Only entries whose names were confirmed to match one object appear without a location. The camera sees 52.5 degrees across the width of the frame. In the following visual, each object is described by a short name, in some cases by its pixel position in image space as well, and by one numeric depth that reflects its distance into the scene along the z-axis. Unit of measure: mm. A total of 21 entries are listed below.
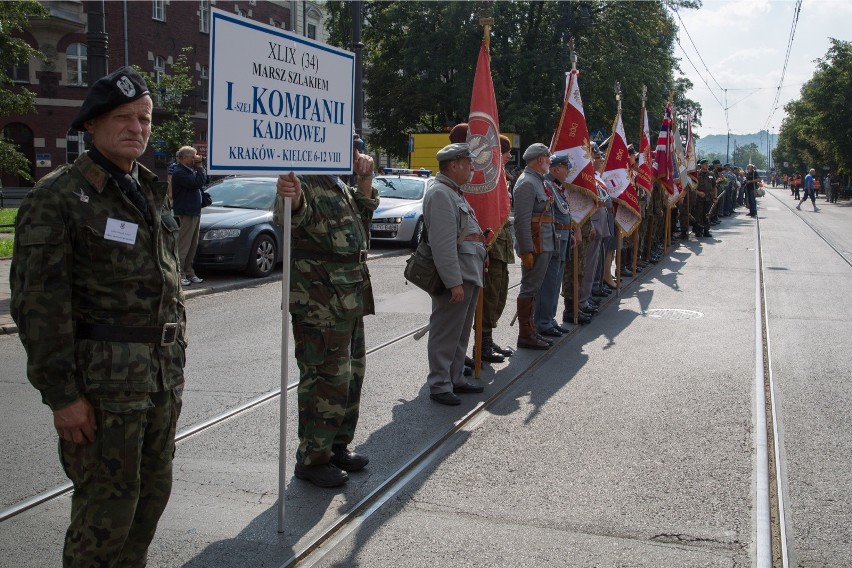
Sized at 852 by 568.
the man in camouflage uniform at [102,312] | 2721
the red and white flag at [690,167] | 19750
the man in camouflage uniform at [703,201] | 23484
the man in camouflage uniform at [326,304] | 4609
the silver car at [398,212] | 18641
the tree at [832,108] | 49656
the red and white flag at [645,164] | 15125
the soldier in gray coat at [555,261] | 8875
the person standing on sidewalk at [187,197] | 12273
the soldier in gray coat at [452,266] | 6250
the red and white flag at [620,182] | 12531
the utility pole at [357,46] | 17134
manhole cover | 10719
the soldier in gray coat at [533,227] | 8211
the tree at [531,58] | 36781
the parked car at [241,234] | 13422
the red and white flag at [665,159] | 17453
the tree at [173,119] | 25719
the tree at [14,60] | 24081
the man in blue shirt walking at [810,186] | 42719
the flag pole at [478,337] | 7348
